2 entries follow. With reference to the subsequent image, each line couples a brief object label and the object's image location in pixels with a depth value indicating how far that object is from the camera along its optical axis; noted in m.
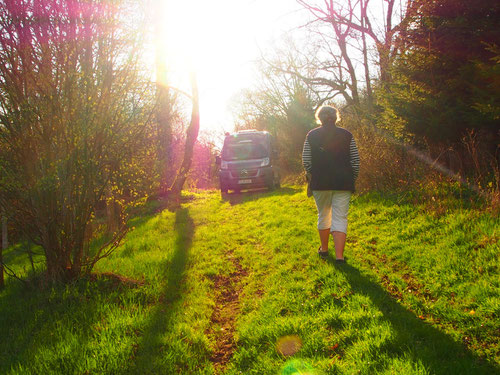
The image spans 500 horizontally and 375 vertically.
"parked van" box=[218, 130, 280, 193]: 14.34
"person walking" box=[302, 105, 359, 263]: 4.86
